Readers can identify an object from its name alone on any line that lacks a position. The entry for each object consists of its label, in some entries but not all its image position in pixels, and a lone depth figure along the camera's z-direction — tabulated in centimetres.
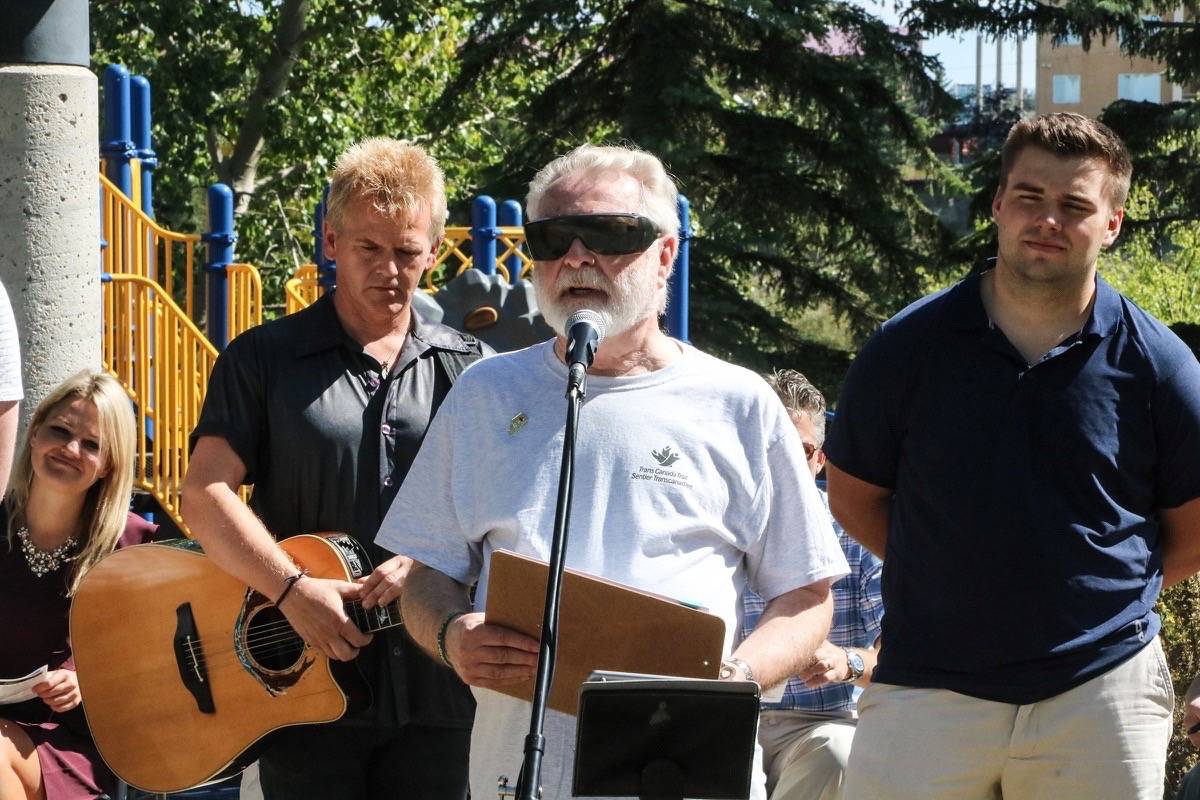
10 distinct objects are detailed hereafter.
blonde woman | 741
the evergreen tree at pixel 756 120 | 2739
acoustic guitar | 618
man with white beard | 466
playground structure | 1451
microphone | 413
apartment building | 12732
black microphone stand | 363
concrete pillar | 844
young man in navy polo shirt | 537
